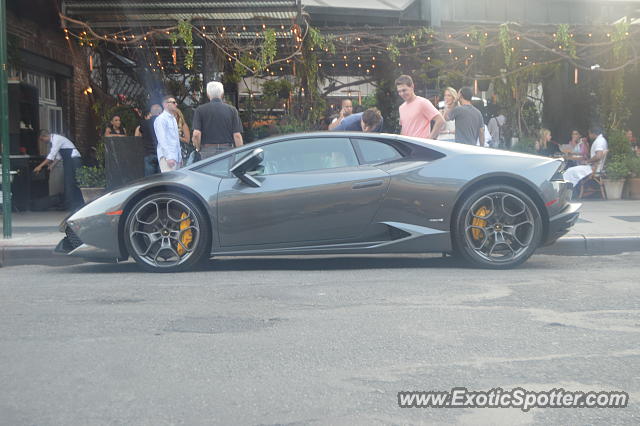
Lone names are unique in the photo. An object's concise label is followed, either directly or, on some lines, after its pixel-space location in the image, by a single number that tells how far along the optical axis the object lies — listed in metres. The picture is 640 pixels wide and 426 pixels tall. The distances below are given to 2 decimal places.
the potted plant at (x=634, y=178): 14.95
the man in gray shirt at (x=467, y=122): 11.01
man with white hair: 10.48
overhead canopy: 13.77
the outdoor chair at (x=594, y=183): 15.17
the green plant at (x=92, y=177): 13.92
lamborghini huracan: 7.55
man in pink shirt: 10.34
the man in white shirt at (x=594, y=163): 15.10
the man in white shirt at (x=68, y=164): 14.76
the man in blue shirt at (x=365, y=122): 9.87
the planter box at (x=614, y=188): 15.06
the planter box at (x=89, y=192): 13.86
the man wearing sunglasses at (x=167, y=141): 10.73
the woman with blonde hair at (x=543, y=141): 16.65
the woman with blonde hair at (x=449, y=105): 11.61
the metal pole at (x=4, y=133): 9.73
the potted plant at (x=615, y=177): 14.94
